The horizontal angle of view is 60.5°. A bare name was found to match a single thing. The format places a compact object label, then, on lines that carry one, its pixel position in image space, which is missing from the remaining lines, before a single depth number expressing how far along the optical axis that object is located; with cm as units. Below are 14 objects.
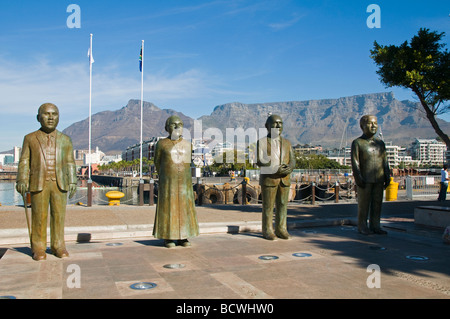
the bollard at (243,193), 1828
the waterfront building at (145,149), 14988
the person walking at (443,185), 1761
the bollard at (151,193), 1758
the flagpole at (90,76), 2654
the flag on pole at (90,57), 2658
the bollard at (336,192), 2001
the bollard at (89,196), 1602
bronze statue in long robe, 697
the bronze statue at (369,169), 841
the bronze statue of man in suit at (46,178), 602
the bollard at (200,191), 1937
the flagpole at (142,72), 2861
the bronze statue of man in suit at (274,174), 786
